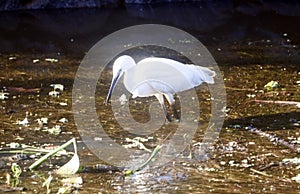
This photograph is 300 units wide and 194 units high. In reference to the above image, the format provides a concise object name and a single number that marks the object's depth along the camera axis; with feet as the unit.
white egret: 33.14
